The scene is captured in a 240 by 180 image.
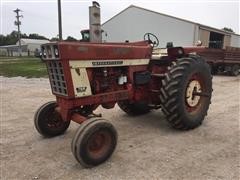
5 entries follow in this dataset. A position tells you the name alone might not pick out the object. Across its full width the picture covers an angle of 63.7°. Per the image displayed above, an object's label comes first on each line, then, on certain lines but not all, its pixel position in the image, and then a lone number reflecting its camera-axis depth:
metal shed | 16.39
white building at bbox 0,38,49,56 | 42.45
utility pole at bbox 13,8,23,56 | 34.21
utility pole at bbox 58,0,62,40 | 10.17
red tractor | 2.28
